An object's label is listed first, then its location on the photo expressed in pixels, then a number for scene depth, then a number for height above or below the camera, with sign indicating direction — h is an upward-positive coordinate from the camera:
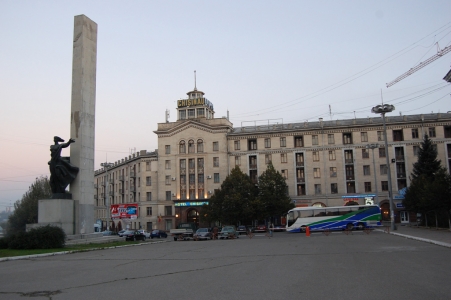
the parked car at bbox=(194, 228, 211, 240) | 43.38 -2.97
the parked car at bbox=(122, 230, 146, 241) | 41.22 -2.90
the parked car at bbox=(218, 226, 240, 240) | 44.34 -2.94
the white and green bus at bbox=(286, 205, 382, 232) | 51.50 -1.99
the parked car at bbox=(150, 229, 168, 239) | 55.63 -3.56
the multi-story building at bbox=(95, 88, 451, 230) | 69.88 +7.68
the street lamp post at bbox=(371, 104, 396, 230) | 45.17 +9.65
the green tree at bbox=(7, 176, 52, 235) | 56.44 +0.71
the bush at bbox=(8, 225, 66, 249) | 26.80 -1.78
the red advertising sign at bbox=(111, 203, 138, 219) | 69.94 -0.61
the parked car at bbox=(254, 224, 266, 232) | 60.41 -3.46
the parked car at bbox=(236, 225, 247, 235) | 58.66 -3.53
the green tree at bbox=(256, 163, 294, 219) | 64.31 +1.23
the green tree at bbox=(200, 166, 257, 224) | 62.25 +0.60
